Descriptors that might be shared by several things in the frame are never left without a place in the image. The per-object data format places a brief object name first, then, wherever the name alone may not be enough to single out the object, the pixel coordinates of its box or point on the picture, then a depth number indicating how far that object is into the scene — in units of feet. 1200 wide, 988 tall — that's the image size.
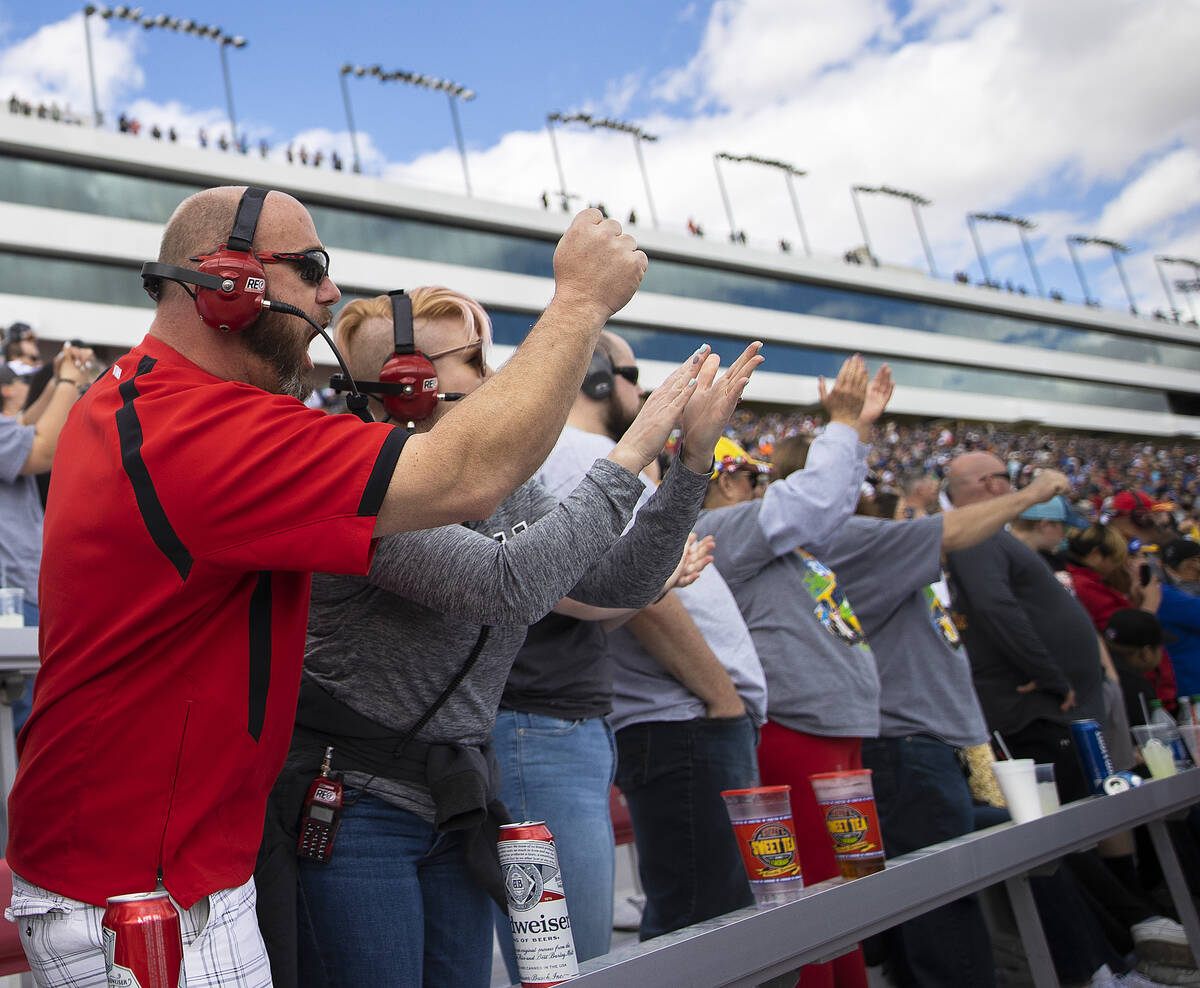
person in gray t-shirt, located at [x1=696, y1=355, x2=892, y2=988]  8.58
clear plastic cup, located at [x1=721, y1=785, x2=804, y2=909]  5.04
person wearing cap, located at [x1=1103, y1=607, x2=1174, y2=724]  15.44
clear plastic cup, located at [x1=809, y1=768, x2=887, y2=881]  5.48
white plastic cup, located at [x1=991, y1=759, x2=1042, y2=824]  7.11
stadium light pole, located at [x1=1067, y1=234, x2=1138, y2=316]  183.62
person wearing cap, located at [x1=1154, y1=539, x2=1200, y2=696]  16.05
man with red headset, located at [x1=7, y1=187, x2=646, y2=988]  3.41
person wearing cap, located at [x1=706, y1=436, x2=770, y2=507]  10.68
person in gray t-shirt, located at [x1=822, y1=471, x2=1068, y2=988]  9.44
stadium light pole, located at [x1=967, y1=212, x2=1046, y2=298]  172.45
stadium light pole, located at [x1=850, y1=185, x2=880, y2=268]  155.22
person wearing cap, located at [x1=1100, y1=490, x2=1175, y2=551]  19.54
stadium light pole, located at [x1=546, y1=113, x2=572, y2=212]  129.18
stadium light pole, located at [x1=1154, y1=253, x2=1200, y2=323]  197.06
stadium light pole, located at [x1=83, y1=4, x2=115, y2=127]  94.12
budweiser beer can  3.89
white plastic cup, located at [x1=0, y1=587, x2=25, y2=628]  8.86
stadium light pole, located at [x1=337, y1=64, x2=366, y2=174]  109.48
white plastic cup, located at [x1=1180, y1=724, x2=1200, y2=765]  9.26
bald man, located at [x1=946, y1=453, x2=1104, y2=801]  12.14
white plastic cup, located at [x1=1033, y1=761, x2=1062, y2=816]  7.31
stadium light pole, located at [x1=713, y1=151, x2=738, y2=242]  144.15
